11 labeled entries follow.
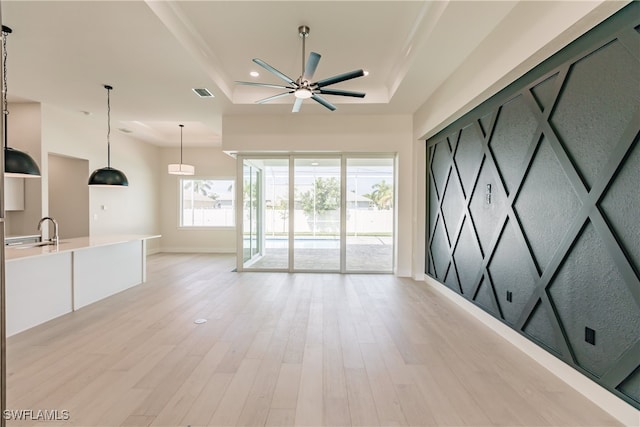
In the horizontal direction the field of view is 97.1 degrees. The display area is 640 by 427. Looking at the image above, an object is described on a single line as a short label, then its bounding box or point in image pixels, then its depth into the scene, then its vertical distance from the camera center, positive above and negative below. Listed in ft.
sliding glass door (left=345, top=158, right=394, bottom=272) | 19.40 +0.05
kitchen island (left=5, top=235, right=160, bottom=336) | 10.16 -2.98
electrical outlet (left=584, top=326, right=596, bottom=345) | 6.73 -3.01
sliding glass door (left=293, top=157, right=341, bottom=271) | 19.56 -0.17
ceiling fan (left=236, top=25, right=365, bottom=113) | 9.73 +4.79
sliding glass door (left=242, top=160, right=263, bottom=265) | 20.02 -0.36
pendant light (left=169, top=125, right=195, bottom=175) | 23.61 +3.22
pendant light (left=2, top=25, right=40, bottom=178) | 9.98 +1.55
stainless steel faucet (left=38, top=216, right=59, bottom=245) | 13.03 -1.35
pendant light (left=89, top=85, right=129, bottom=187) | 14.34 +1.48
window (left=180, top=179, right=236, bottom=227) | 28.07 +0.45
